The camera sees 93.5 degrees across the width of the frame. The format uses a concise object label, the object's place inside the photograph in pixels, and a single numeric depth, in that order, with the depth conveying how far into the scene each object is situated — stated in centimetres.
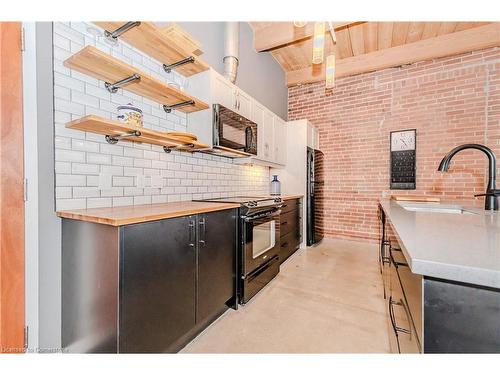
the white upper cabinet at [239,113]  225
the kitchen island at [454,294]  47
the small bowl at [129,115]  163
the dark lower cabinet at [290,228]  310
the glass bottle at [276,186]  398
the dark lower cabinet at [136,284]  116
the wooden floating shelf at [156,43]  160
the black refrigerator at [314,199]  391
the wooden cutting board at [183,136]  178
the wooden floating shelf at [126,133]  138
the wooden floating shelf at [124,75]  138
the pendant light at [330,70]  233
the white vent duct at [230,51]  286
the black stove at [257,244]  203
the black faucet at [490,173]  141
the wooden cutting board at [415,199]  247
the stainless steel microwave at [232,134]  223
